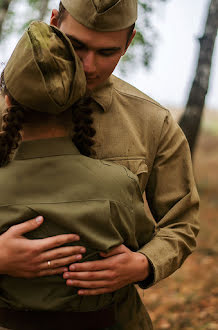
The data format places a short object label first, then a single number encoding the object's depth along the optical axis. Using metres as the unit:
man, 2.21
